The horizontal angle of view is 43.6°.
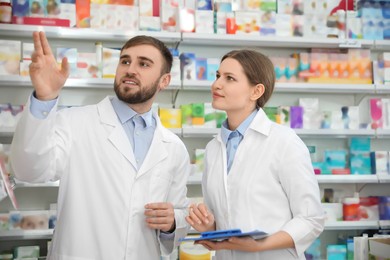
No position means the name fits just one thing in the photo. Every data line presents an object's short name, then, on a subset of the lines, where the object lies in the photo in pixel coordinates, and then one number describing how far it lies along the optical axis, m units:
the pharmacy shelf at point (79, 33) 3.78
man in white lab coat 1.96
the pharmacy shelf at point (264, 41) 4.07
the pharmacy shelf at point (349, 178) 4.10
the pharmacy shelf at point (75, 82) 3.70
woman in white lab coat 1.80
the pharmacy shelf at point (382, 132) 4.23
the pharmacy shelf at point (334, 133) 4.12
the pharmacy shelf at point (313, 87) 4.00
